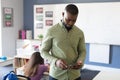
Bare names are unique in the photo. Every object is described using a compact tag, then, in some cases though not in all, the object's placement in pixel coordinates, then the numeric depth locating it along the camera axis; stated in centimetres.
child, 178
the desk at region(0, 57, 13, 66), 239
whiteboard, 273
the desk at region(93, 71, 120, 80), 245
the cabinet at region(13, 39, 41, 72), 287
